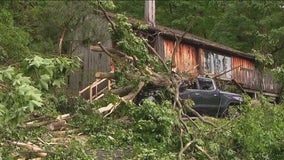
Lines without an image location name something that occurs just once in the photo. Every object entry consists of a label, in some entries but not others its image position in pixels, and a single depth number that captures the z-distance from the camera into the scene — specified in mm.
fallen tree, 12203
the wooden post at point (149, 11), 28319
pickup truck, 15883
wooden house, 23953
